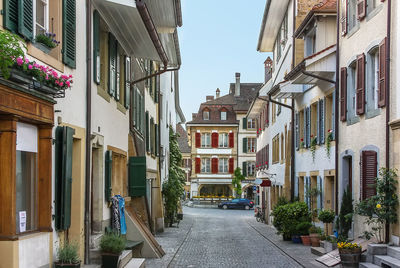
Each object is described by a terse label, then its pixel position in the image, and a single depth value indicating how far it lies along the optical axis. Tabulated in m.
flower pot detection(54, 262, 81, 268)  9.02
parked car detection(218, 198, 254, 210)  58.44
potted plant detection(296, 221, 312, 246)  20.12
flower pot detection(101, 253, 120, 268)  10.91
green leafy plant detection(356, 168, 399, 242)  12.34
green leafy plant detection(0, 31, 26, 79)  6.07
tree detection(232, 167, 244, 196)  66.40
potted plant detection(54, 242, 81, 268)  9.06
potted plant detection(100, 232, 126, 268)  10.90
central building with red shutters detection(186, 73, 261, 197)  69.00
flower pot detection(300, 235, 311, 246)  19.51
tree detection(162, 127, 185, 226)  27.83
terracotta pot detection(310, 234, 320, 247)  18.45
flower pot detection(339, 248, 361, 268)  12.57
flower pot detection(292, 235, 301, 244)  20.30
